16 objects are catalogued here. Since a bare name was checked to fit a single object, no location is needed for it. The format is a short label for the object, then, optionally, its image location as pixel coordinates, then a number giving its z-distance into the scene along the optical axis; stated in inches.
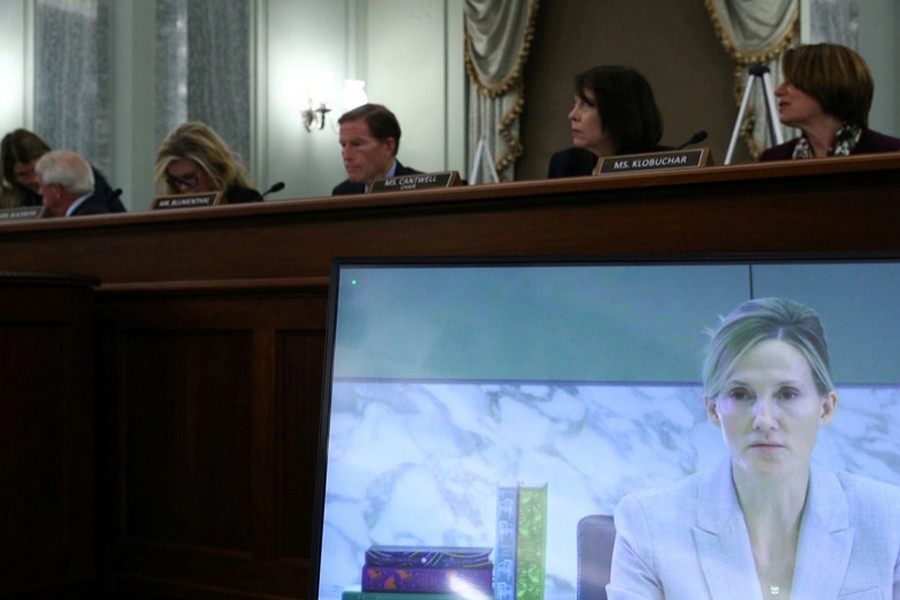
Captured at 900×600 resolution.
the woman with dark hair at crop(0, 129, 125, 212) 178.5
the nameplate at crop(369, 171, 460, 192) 98.7
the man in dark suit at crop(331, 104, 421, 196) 148.6
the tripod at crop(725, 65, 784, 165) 175.8
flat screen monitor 47.1
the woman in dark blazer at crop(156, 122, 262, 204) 144.1
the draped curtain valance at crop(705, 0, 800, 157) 223.3
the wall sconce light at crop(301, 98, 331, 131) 279.4
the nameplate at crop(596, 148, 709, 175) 80.4
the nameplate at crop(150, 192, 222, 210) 110.4
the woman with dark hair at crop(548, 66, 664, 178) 117.9
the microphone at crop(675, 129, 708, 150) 110.0
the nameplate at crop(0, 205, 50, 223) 125.4
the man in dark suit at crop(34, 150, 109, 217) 147.3
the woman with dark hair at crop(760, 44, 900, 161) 111.0
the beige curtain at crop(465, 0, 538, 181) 263.4
